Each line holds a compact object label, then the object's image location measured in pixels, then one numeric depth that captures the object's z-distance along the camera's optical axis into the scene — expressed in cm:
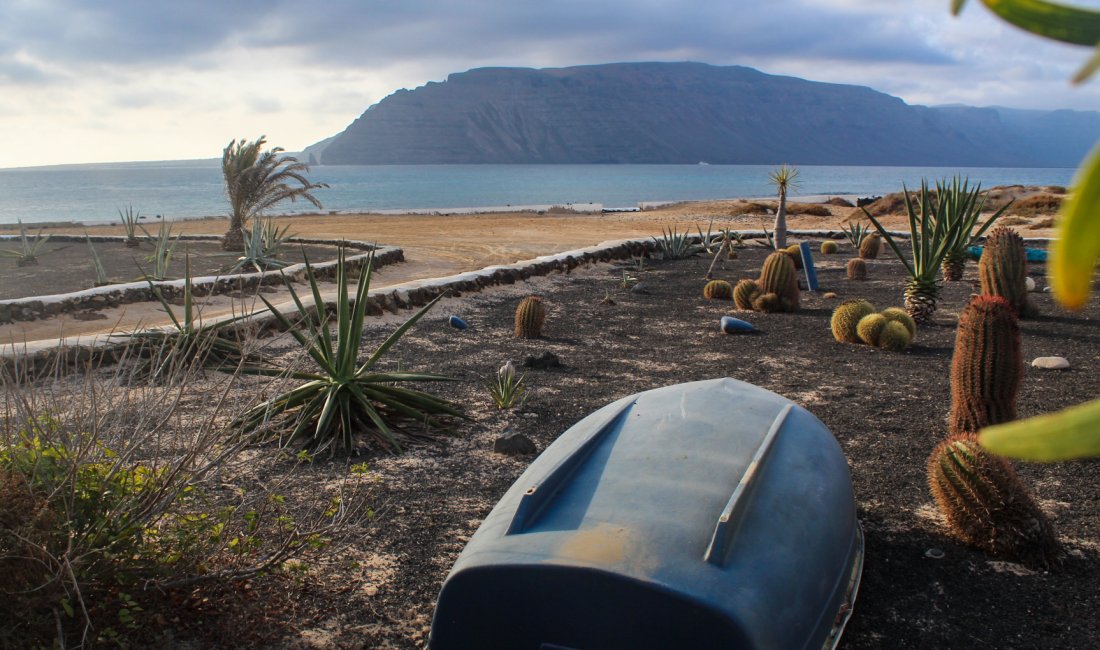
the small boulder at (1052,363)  747
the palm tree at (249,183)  1778
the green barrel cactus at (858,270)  1369
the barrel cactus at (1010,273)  973
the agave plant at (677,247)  1742
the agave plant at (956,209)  1018
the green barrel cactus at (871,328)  858
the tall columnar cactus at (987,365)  534
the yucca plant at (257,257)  1421
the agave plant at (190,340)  659
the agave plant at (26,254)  1516
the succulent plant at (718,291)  1199
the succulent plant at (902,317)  868
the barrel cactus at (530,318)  925
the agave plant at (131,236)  1828
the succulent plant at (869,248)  1661
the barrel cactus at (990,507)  398
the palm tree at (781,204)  1566
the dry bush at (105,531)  268
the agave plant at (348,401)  555
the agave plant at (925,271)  970
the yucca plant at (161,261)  1221
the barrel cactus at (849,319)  887
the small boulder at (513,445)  544
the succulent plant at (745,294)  1103
